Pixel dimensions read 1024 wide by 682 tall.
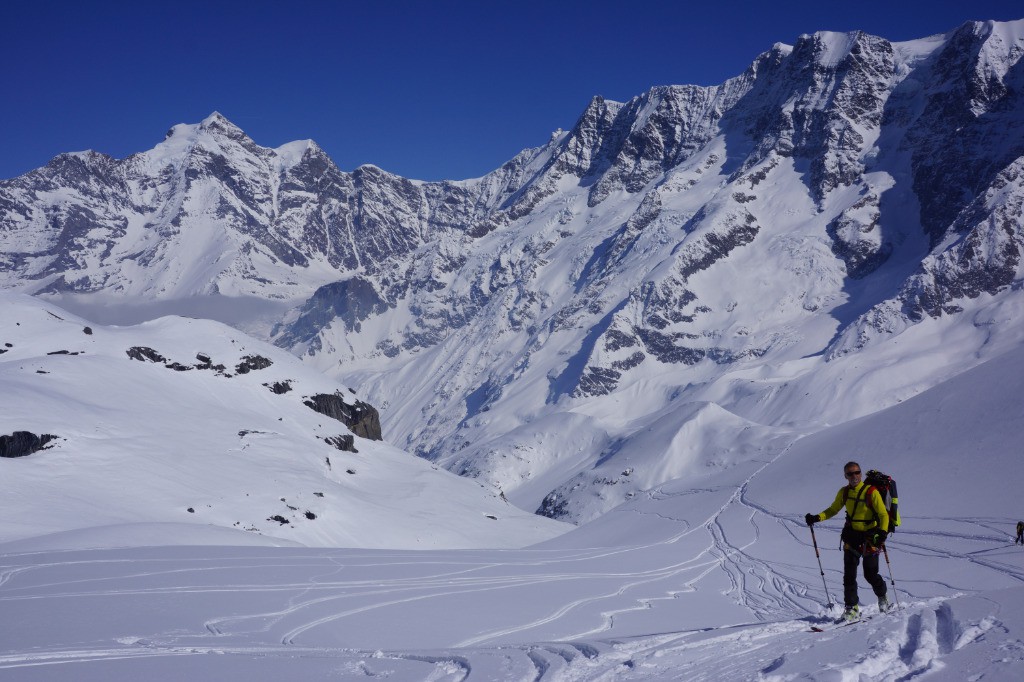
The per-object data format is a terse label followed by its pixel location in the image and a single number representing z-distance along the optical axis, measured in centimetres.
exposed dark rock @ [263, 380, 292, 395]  8688
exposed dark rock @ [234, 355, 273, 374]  8544
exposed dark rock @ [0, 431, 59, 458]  5191
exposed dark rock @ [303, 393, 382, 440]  9100
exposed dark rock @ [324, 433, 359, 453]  8326
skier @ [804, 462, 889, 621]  1303
